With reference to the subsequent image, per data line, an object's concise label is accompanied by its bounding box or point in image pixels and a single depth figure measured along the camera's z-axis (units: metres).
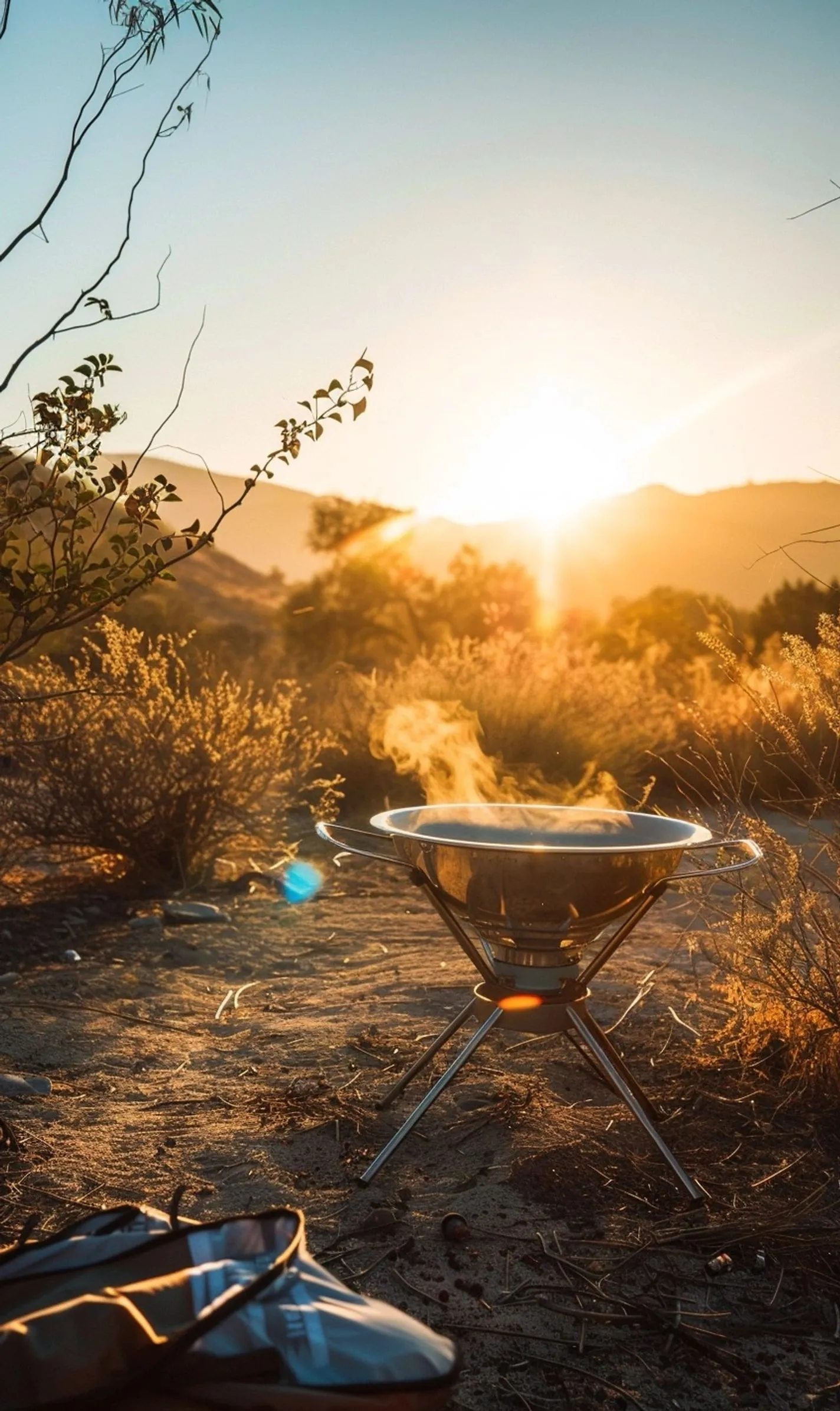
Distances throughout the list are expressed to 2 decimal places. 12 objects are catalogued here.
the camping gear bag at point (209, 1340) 1.56
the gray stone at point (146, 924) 5.72
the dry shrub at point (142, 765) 6.13
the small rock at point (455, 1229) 2.61
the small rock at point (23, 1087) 3.46
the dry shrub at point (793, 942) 3.30
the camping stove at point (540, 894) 2.70
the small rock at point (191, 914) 5.94
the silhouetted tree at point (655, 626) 21.20
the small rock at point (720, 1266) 2.50
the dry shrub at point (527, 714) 9.01
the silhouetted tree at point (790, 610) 22.11
